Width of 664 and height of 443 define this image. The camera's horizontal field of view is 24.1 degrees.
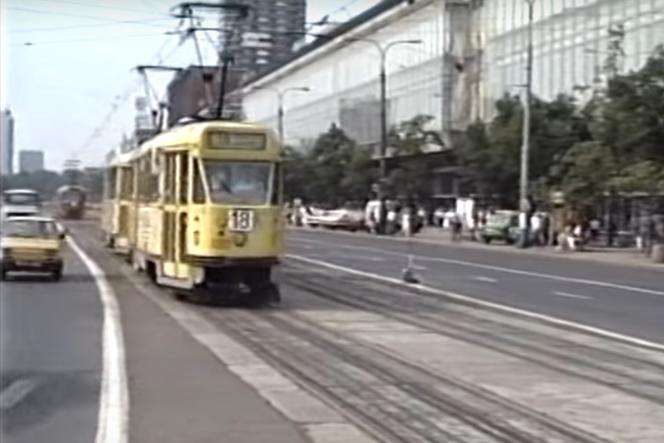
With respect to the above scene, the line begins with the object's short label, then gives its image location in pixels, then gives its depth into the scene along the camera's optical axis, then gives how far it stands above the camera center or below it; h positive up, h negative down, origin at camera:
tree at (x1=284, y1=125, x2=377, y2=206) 106.56 +2.51
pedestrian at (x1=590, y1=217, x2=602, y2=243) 66.94 -0.79
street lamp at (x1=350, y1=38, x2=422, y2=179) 86.11 +7.30
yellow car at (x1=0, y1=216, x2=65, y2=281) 34.22 -1.01
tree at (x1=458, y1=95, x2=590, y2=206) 73.31 +3.18
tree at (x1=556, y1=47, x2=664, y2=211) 55.06 +2.63
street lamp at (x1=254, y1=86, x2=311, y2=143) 119.03 +9.07
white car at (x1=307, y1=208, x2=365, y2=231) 97.06 -0.84
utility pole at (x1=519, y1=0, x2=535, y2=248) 63.22 +1.21
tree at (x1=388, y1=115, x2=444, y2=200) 97.25 +3.24
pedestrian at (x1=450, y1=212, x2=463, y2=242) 77.25 -1.01
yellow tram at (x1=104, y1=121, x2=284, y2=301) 27.28 -0.12
